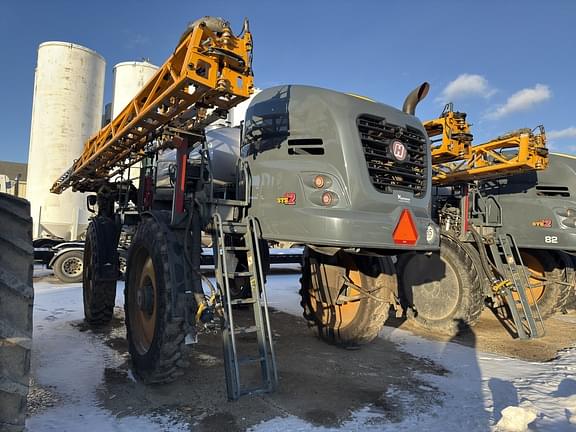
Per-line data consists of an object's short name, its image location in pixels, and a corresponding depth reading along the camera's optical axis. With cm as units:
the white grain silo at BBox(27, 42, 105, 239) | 1725
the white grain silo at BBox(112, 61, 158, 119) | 1947
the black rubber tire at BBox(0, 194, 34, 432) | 195
